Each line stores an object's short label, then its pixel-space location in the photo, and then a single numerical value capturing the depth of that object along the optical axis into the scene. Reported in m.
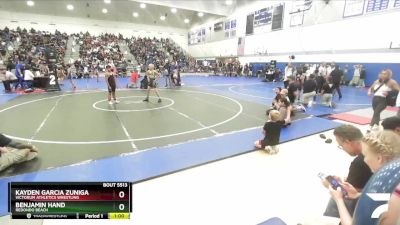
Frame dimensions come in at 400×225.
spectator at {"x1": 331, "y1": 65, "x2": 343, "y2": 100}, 10.03
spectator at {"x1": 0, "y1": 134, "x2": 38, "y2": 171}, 3.94
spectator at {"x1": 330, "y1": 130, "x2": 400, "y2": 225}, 1.36
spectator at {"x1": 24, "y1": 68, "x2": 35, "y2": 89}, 12.69
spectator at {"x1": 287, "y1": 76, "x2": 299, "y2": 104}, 8.44
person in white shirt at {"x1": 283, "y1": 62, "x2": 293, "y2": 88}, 12.75
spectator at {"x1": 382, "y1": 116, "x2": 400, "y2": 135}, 3.09
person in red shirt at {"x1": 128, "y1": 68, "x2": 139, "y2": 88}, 15.09
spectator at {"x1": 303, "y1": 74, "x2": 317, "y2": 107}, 9.36
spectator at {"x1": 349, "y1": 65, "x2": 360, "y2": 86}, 16.38
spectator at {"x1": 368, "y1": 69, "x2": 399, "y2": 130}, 5.82
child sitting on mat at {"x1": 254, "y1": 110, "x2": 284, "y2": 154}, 4.91
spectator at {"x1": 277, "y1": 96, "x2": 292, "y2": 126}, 6.77
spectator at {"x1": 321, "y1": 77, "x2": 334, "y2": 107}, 9.52
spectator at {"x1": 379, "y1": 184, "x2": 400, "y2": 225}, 0.96
